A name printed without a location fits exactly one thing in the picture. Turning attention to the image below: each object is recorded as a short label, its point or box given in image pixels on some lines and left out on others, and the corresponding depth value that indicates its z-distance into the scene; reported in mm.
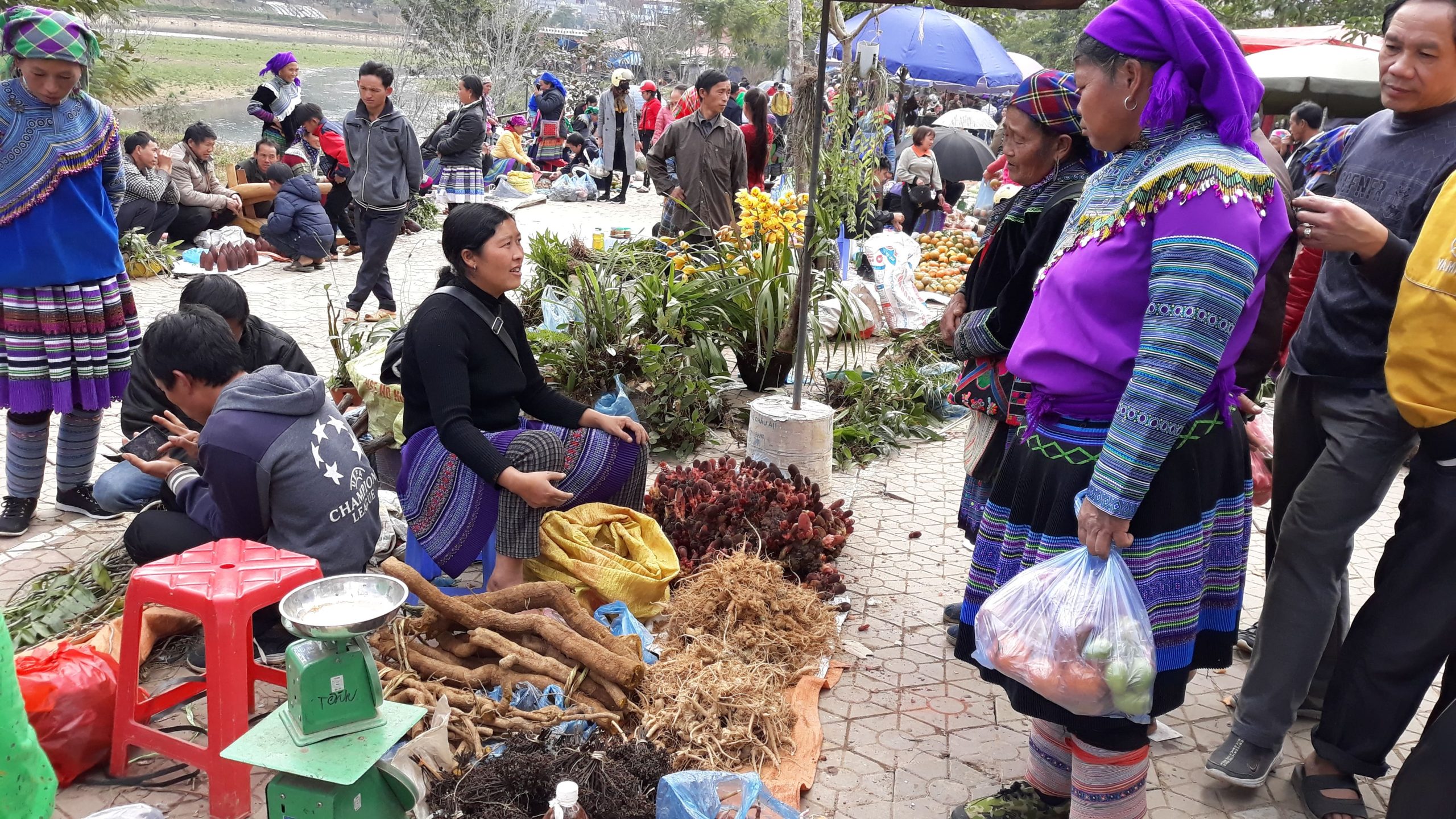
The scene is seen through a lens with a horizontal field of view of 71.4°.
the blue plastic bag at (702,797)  2459
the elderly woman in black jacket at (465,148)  10016
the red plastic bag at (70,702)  2646
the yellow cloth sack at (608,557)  3604
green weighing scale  2240
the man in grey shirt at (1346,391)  2555
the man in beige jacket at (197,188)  9344
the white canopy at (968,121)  16219
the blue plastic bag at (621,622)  3438
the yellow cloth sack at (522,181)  15008
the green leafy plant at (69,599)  3357
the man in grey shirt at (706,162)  7516
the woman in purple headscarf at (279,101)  10500
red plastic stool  2541
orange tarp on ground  2812
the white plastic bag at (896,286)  7816
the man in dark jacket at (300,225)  9336
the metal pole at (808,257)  4473
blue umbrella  17156
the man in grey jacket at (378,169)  7680
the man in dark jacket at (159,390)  3641
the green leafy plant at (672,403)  5430
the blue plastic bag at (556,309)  5719
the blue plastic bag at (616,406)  4320
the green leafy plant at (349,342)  5008
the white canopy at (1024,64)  19516
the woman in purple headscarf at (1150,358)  1938
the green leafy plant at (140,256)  8570
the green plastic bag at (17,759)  1858
